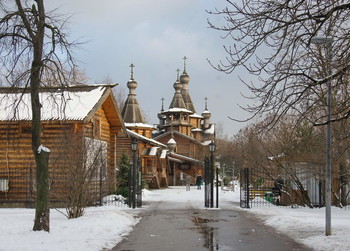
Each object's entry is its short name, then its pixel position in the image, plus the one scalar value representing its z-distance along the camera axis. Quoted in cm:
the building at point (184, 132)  6169
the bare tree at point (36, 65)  1148
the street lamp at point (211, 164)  2039
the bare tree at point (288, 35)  859
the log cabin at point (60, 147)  1675
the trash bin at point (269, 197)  2402
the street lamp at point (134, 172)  2027
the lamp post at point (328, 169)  1090
